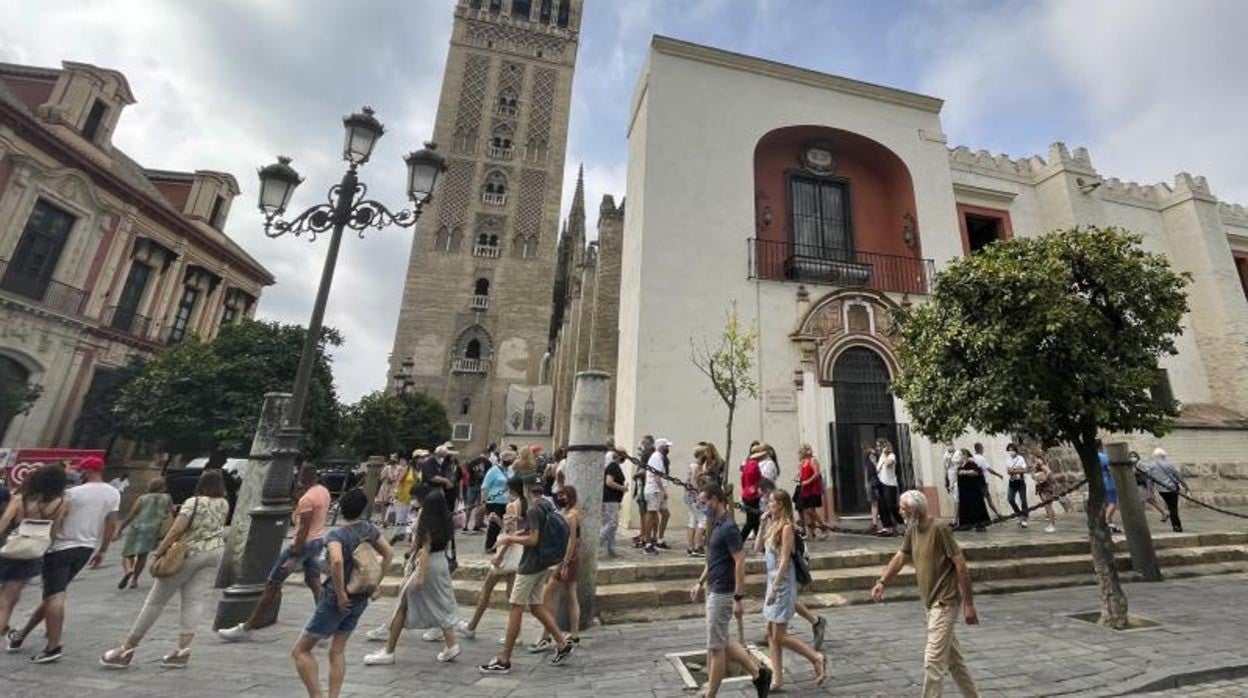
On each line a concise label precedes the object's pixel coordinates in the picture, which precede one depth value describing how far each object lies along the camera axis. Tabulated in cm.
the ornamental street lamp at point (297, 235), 516
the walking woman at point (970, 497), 906
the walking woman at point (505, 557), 486
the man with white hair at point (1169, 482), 866
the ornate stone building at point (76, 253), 1572
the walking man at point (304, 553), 502
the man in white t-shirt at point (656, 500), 753
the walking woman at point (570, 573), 488
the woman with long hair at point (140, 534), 680
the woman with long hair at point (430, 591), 439
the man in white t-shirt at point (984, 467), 927
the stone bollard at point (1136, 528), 708
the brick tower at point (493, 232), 3525
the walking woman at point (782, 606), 380
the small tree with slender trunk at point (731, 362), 906
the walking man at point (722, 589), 343
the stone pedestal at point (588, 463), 538
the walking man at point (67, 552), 412
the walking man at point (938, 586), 326
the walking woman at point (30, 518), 415
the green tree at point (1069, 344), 566
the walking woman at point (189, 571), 409
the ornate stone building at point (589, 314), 1866
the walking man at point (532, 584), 417
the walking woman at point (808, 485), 817
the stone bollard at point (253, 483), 634
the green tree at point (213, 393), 1644
